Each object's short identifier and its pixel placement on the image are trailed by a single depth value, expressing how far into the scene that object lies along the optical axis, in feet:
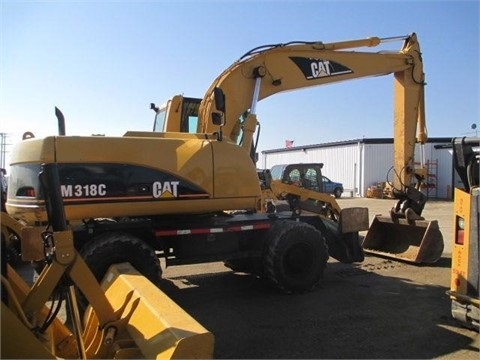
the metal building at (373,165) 116.47
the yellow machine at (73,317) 9.31
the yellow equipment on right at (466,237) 15.83
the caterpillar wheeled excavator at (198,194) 19.45
